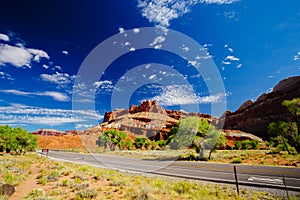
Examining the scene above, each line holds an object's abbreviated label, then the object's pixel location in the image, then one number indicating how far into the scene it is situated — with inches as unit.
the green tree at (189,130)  1085.8
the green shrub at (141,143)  3361.2
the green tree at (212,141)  999.6
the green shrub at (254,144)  2425.0
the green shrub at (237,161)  862.5
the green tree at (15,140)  1688.0
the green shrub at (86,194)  323.4
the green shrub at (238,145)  2516.7
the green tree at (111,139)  2452.0
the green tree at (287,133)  999.6
